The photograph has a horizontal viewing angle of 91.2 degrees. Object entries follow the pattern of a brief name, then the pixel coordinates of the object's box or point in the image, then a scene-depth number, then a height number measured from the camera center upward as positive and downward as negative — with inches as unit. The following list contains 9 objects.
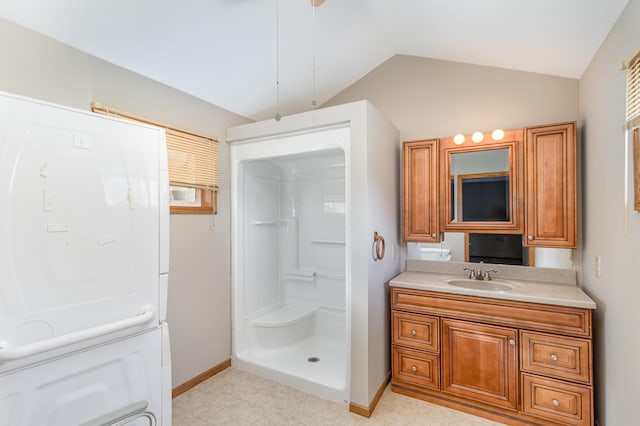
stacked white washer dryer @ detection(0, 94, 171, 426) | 41.3 -8.1
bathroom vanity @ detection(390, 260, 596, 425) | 76.0 -35.4
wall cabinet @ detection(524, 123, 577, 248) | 86.9 +7.8
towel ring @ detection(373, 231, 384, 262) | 92.4 -9.6
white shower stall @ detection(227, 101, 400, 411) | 89.2 -13.5
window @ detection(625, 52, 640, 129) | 52.6 +21.0
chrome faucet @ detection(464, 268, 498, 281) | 101.6 -20.0
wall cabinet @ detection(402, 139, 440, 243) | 105.0 +7.8
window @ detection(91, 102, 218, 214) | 95.3 +14.1
